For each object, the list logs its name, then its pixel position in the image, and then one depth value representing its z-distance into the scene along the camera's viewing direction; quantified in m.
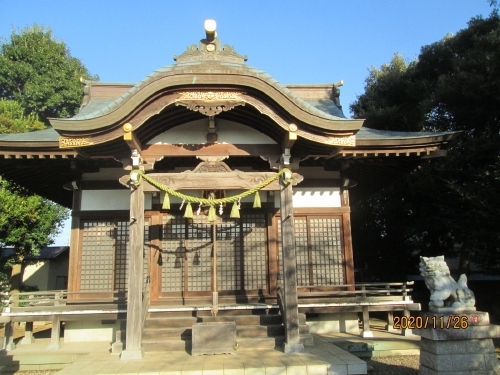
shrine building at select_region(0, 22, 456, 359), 7.18
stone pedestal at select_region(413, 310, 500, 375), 5.73
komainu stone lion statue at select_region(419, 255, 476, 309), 6.01
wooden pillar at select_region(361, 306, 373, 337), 8.88
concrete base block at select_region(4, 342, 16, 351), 8.52
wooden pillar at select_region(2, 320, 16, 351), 8.52
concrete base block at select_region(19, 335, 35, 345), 9.22
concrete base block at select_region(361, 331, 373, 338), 8.88
